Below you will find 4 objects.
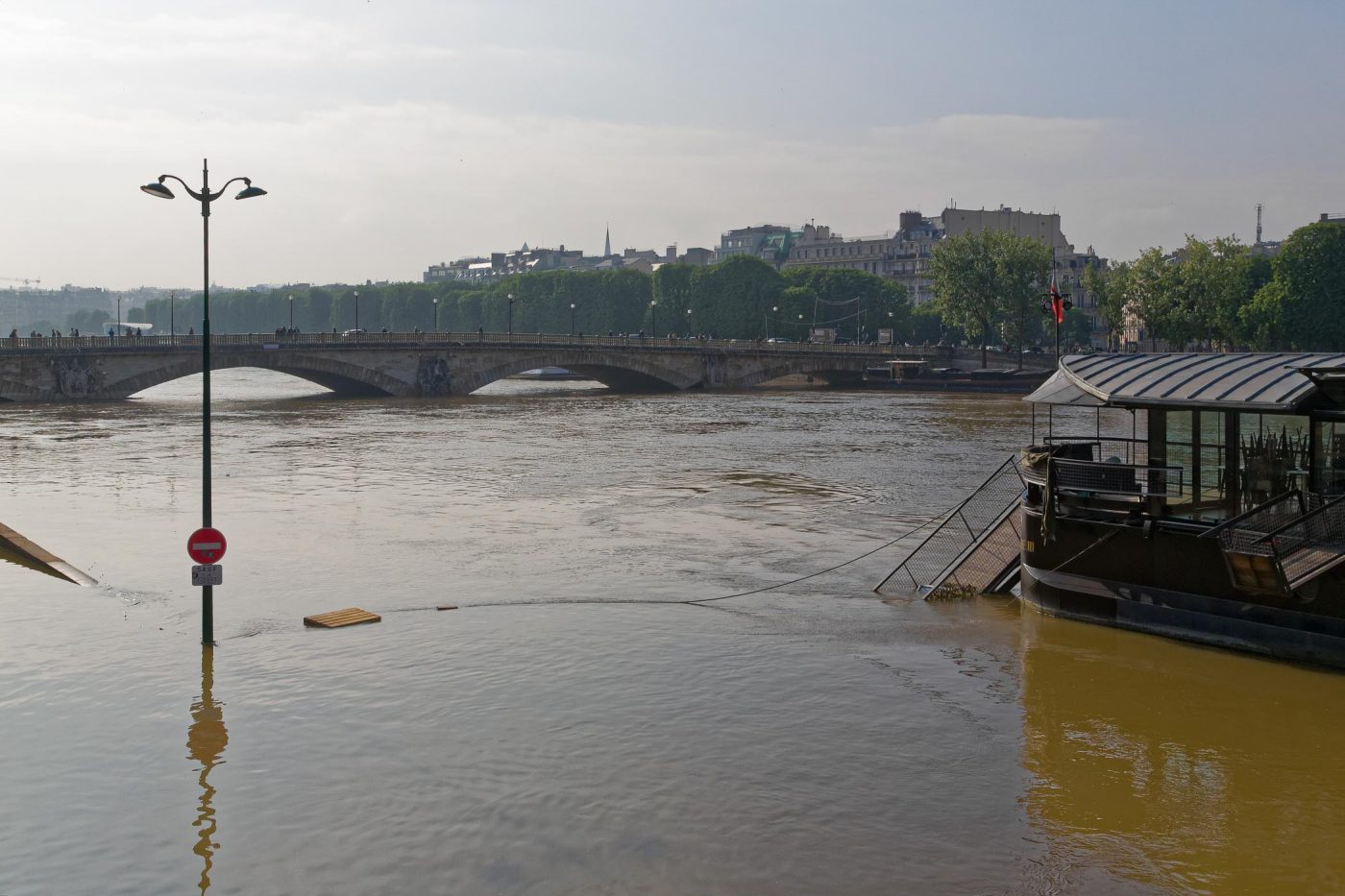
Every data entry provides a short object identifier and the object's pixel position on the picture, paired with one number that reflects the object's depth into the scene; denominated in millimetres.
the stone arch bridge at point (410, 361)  77625
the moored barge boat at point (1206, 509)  17656
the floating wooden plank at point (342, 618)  20633
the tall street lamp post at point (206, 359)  18219
